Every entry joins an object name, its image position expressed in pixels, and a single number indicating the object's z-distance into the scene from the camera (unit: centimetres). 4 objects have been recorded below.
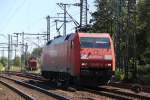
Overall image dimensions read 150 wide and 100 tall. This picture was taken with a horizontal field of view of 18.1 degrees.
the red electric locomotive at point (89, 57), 2648
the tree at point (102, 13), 5959
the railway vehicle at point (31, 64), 9056
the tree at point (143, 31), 4422
